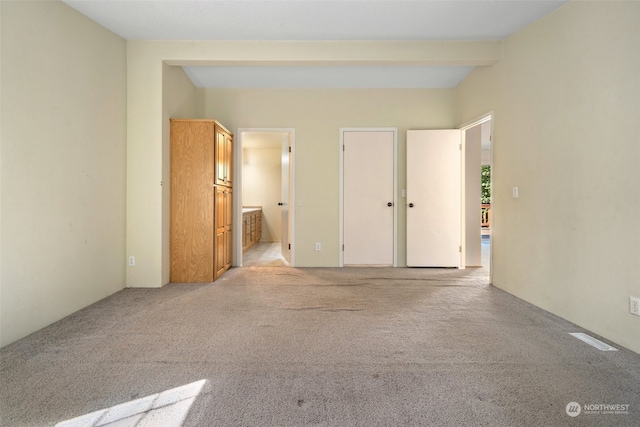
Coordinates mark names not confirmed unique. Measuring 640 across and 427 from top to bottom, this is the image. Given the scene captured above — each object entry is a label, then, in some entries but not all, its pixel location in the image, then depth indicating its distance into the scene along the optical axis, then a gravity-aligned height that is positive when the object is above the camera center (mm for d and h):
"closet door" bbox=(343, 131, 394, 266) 4512 +159
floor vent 1972 -911
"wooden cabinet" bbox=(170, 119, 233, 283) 3537 +81
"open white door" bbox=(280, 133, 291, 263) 4648 +216
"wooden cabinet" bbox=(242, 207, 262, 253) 6002 -422
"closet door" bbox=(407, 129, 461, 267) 4391 +135
